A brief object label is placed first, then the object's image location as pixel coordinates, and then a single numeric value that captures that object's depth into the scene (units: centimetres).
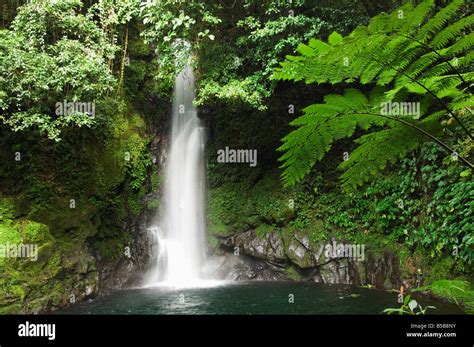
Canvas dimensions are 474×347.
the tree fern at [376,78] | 247
